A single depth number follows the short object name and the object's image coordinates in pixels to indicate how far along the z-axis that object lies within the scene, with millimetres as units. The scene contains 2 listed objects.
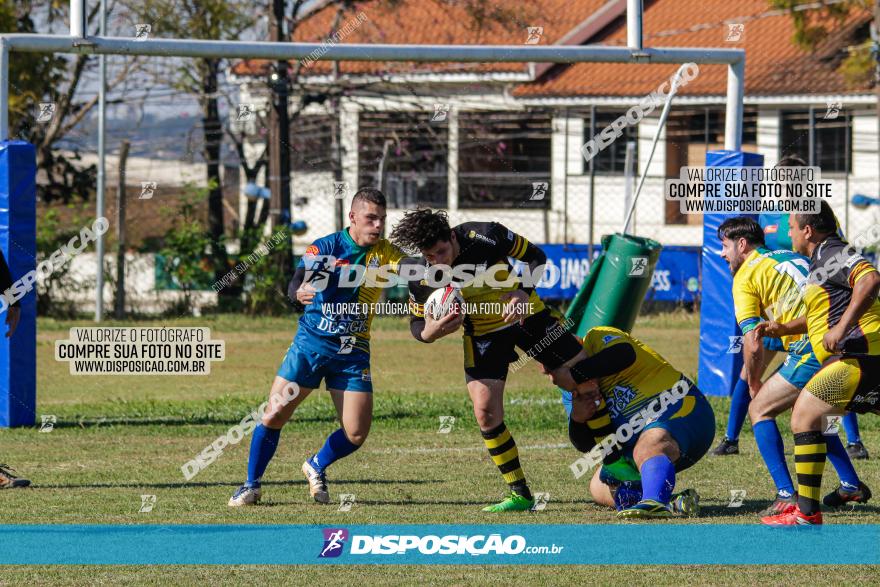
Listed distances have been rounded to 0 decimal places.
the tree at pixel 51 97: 22000
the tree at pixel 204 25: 23031
